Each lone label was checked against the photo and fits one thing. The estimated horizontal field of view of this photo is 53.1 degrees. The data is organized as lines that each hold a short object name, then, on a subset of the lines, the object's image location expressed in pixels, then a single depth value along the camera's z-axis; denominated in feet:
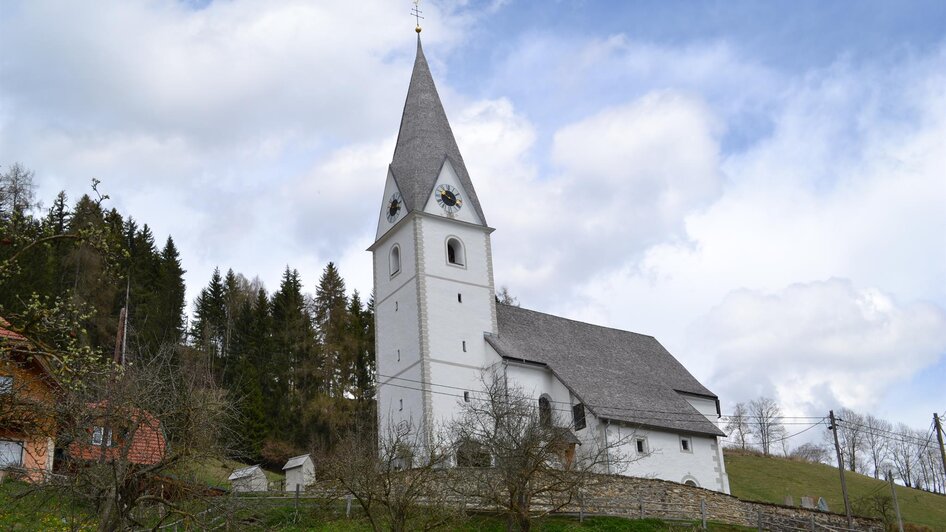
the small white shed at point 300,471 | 126.21
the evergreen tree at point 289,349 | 177.68
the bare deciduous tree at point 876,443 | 293.68
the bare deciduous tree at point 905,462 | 296.71
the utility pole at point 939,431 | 120.22
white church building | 133.49
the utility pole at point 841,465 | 120.78
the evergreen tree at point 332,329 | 192.75
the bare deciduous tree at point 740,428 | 297.57
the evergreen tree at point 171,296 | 187.21
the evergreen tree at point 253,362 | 166.91
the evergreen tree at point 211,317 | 202.08
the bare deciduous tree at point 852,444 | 281.33
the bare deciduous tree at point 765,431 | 328.70
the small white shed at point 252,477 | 108.88
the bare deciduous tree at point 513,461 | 86.22
